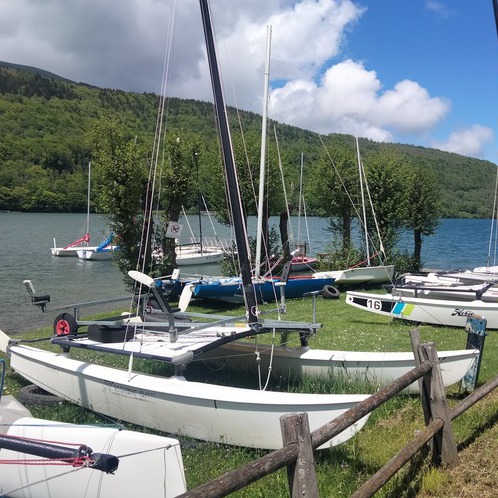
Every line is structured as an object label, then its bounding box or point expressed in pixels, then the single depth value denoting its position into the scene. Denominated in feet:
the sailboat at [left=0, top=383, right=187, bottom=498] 15.90
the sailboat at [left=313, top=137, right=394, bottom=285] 70.23
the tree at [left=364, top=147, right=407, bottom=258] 80.02
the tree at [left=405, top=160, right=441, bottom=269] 87.97
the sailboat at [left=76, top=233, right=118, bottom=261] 145.07
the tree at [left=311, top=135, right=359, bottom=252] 83.05
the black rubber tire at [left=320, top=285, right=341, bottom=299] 31.49
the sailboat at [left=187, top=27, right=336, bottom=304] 50.49
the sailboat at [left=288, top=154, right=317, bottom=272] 92.04
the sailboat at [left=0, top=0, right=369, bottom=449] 19.84
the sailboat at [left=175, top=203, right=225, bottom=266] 132.36
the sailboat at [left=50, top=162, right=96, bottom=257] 149.18
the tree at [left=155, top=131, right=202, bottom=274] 63.62
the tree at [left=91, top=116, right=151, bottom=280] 58.90
